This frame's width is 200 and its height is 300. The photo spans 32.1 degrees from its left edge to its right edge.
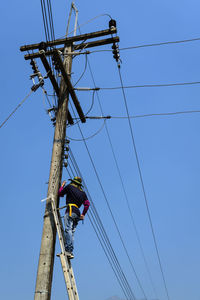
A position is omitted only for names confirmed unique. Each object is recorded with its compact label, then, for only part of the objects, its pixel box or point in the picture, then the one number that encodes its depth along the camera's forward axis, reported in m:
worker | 7.61
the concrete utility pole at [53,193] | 6.68
